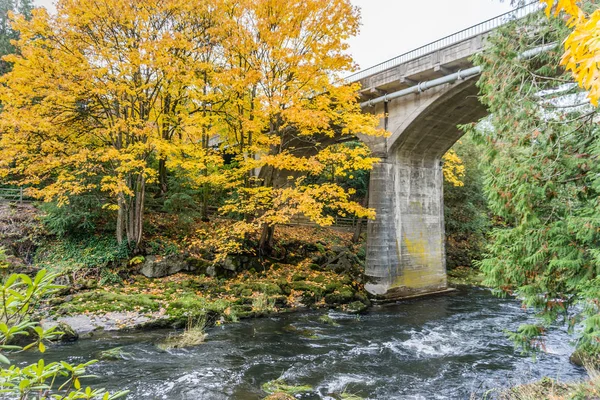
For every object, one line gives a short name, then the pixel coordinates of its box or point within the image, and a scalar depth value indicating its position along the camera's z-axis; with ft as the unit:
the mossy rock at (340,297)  38.32
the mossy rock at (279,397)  17.31
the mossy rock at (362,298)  40.60
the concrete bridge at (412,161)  40.57
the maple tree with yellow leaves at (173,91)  30.89
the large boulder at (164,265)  35.60
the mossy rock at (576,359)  21.93
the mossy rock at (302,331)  27.89
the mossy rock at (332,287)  39.92
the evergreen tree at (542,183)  15.74
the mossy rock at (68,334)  23.96
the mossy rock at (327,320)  31.73
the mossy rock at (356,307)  36.73
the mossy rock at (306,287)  38.47
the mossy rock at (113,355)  21.50
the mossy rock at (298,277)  40.83
